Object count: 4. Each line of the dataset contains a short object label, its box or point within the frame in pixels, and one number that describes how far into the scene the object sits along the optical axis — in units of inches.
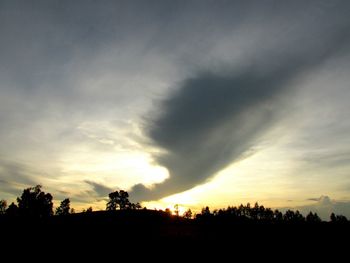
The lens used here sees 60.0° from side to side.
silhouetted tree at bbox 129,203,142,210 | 7274.6
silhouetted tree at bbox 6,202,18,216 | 4987.7
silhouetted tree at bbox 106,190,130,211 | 7057.1
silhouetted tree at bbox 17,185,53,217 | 5188.5
